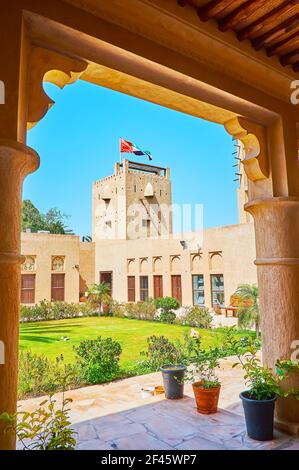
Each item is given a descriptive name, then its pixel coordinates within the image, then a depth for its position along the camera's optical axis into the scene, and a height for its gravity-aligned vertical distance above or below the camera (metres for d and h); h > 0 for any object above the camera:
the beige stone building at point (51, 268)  20.09 +0.83
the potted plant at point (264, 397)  3.02 -1.05
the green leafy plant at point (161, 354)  7.06 -1.53
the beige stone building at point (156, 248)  15.06 +1.59
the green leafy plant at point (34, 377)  5.83 -1.69
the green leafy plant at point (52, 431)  1.73 -0.83
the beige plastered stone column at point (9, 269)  1.76 +0.07
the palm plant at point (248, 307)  9.98 -0.86
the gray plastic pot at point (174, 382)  4.77 -1.40
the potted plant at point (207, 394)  4.14 -1.37
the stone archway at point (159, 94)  1.86 +1.47
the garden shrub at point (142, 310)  16.34 -1.41
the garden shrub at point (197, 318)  13.51 -1.54
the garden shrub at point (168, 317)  15.00 -1.61
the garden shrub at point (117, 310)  17.77 -1.50
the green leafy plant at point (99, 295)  18.61 -0.78
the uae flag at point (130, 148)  26.68 +10.17
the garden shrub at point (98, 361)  6.18 -1.46
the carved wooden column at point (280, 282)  3.11 -0.04
